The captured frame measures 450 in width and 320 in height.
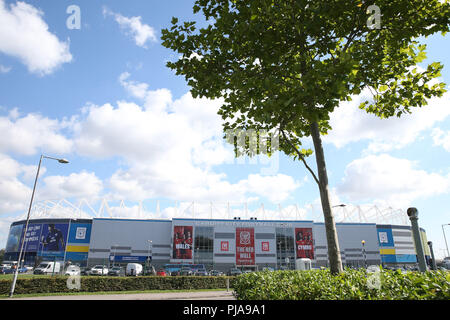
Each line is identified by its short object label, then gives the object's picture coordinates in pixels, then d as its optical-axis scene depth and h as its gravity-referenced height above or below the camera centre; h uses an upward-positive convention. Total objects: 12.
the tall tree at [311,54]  6.15 +5.13
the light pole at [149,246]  63.18 +1.20
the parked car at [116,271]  43.83 -3.04
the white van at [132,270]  45.66 -2.86
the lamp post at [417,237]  4.66 +0.25
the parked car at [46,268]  43.97 -2.60
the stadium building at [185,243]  62.16 +2.02
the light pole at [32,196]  17.55 +3.62
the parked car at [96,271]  47.09 -3.16
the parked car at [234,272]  44.92 -3.09
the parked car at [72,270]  43.24 -2.97
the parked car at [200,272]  48.69 -3.41
